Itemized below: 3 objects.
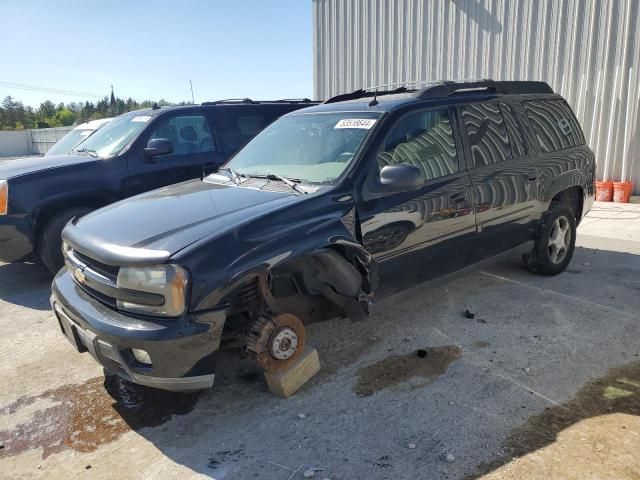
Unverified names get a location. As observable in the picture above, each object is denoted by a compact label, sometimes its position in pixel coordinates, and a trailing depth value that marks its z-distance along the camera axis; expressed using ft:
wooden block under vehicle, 10.54
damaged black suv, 9.01
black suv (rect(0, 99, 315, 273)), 17.76
